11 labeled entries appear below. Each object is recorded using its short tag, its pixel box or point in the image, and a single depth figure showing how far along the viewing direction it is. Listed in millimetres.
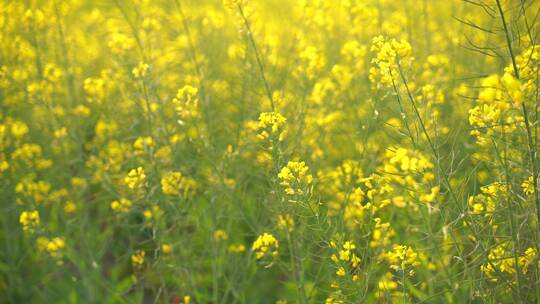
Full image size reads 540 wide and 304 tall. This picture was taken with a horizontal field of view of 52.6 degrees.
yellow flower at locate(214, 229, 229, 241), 3594
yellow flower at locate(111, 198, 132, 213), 3387
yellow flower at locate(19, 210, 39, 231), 3176
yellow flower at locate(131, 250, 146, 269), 3164
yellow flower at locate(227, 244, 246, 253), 3413
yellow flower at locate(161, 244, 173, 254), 3331
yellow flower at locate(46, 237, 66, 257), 3410
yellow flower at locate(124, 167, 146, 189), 2986
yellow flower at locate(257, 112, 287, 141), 2576
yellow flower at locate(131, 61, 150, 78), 3174
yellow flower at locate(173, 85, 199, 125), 3090
